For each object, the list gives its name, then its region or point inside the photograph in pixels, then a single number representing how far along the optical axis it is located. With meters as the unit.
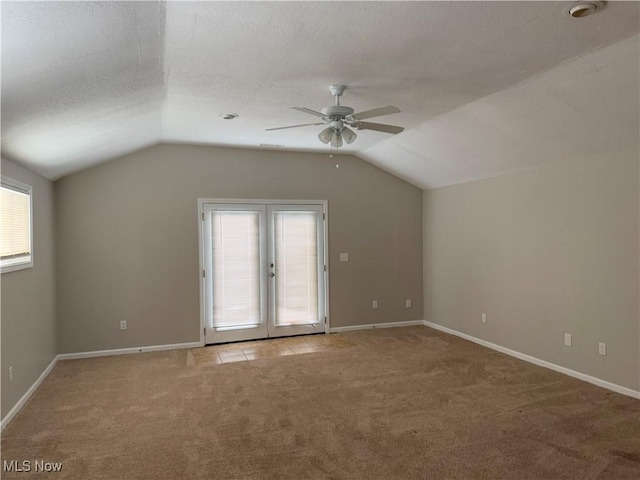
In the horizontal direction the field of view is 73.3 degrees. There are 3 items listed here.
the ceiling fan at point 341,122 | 3.21
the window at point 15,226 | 3.51
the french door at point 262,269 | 5.88
